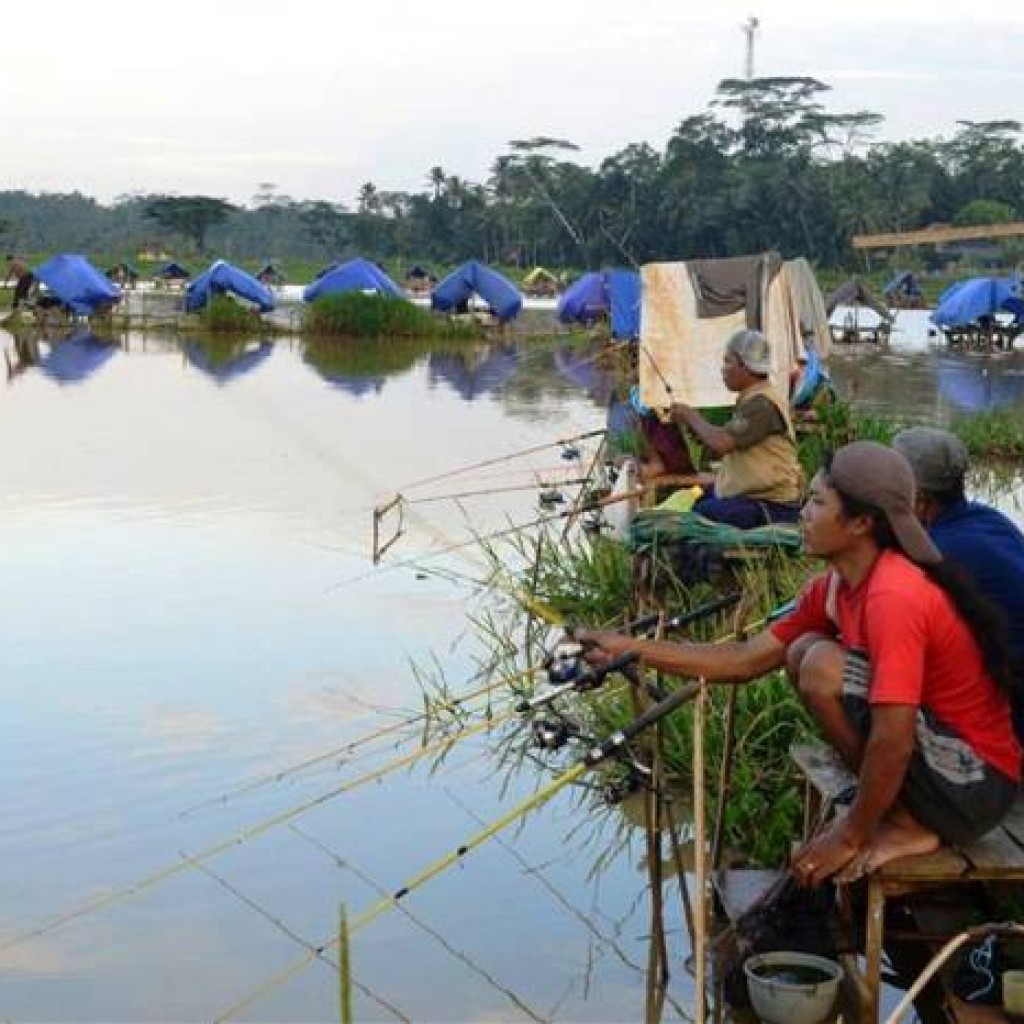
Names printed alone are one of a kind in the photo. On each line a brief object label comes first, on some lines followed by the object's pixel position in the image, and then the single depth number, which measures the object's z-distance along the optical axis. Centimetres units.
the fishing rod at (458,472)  996
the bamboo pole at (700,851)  294
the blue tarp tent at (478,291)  3409
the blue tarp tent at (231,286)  3466
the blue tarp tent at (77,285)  3409
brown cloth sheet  933
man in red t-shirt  314
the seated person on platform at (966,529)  346
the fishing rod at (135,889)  419
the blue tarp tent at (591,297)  2452
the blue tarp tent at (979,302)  3369
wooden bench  320
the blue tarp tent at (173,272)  5660
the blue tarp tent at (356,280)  3481
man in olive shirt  674
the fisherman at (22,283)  3366
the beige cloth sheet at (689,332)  930
